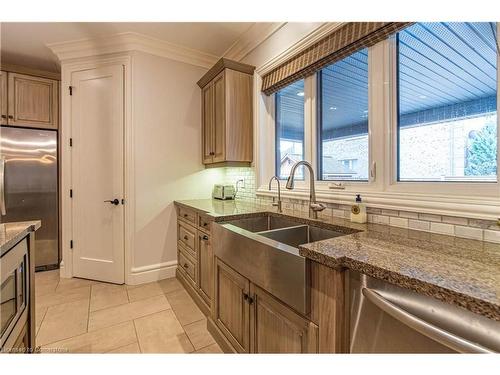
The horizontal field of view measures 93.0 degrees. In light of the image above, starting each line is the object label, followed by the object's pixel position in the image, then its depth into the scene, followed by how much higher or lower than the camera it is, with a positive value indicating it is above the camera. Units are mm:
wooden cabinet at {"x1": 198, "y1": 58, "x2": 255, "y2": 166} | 2402 +784
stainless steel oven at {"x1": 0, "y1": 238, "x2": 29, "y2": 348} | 923 -450
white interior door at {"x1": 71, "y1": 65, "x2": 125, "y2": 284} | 2600 +210
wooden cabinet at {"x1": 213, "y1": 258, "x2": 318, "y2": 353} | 997 -663
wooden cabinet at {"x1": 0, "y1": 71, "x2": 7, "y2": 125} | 2736 +1044
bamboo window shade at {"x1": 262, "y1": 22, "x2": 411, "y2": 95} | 1378 +951
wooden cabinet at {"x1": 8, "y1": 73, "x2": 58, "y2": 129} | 2801 +1057
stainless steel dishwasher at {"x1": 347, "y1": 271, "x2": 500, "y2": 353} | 595 -386
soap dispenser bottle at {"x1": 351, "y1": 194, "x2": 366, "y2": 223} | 1470 -155
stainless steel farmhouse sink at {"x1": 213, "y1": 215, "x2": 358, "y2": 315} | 972 -333
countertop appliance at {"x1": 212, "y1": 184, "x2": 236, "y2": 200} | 2777 -57
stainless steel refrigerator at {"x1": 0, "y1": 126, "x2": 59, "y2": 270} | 2756 +59
